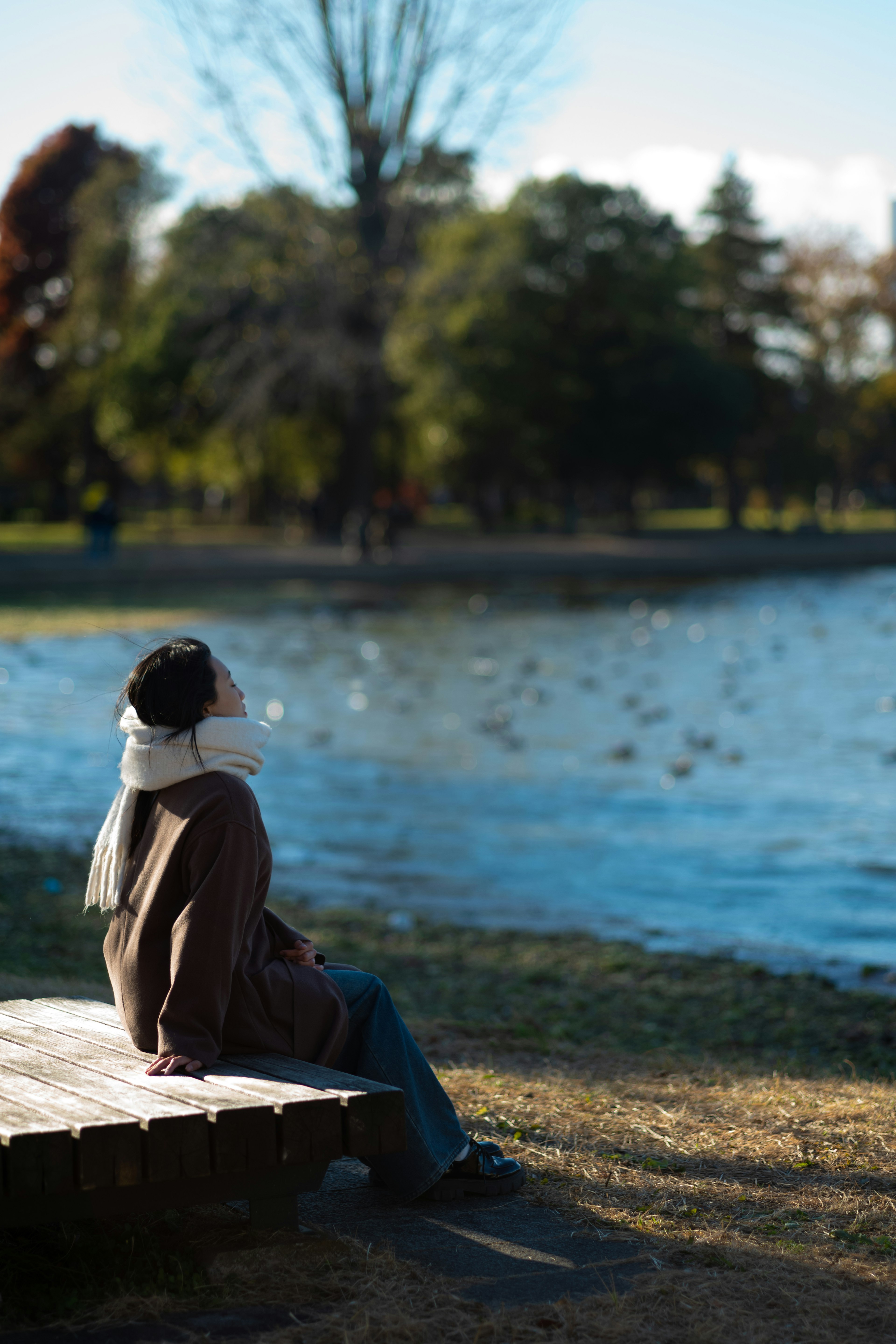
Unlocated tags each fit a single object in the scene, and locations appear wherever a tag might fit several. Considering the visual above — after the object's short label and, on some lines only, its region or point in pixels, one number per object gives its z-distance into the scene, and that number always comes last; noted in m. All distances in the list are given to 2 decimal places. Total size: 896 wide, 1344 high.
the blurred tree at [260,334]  39.50
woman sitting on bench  3.51
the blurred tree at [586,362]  54.16
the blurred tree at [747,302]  66.88
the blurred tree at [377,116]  38.16
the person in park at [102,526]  35.41
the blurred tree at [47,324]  60.72
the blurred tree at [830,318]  67.06
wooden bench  3.11
